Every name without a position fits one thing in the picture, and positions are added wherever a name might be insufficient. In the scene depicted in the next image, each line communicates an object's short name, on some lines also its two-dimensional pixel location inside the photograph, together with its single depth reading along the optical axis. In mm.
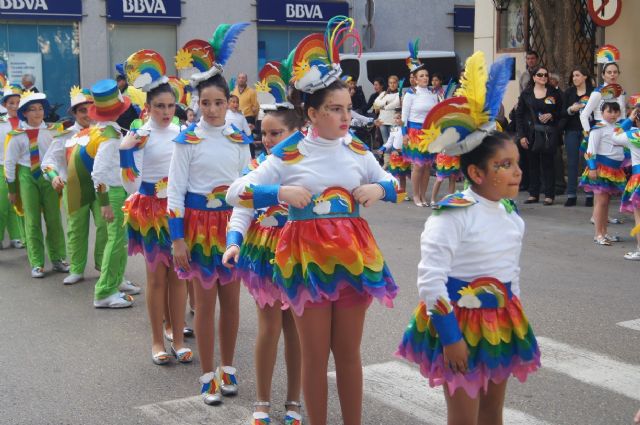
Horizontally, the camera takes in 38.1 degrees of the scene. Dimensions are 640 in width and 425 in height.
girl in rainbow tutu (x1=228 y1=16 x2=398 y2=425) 4414
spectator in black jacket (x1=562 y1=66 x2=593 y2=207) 13914
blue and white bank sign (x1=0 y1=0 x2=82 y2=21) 27000
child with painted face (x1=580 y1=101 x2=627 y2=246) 10797
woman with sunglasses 14156
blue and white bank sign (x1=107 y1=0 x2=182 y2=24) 28562
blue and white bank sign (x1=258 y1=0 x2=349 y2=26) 30812
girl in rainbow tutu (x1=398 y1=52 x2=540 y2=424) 3854
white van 25250
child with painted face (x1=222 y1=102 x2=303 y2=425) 5023
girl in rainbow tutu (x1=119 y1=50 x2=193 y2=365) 6520
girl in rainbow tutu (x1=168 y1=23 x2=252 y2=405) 5691
